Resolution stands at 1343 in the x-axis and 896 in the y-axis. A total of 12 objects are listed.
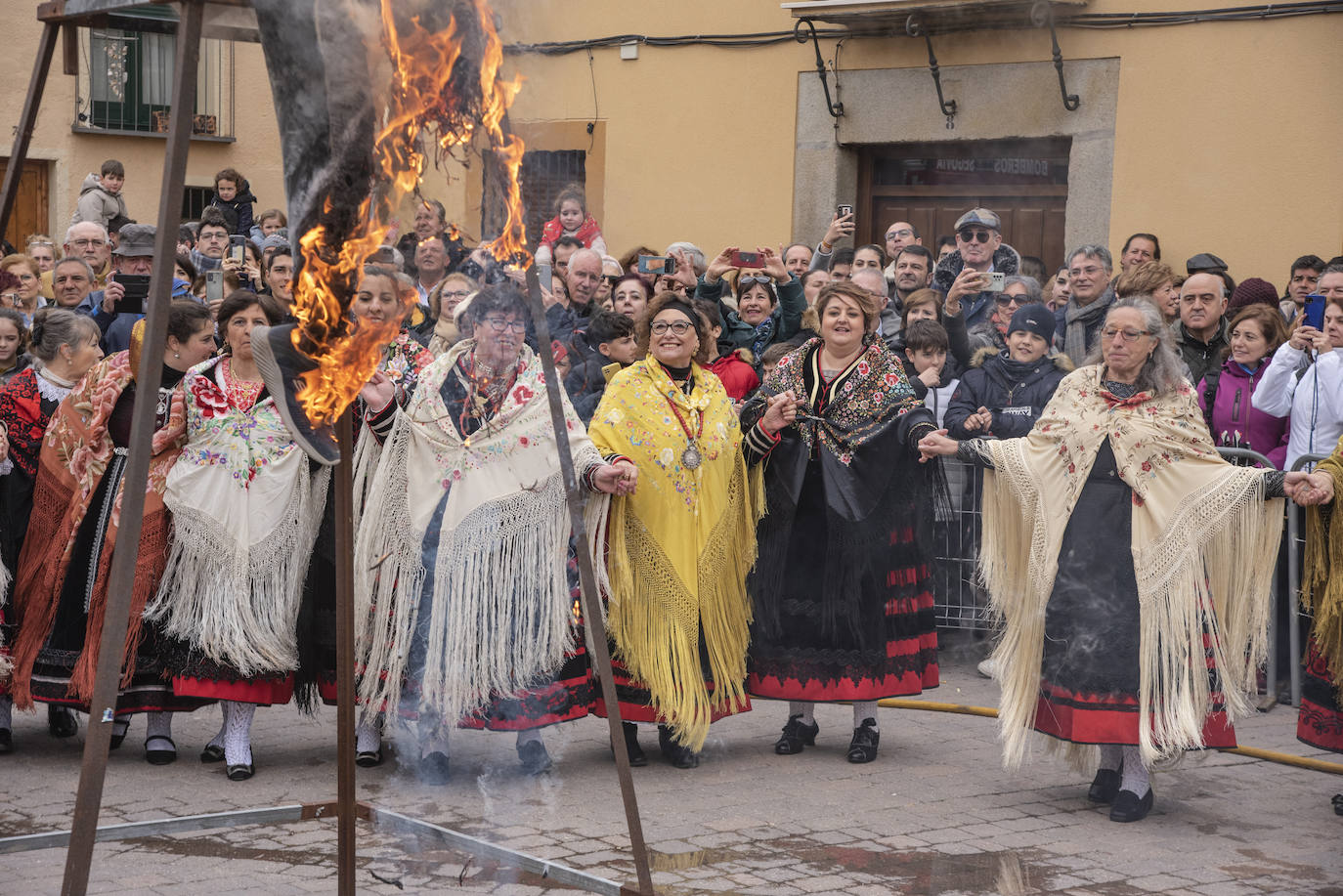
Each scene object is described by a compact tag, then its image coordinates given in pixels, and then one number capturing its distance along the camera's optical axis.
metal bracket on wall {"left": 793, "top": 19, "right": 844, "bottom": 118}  12.16
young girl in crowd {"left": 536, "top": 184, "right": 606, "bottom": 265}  8.93
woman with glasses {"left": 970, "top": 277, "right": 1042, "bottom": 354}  8.04
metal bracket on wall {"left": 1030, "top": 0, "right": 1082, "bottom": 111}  10.54
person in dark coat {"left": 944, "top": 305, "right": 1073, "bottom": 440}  7.11
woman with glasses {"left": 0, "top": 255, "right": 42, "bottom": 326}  9.15
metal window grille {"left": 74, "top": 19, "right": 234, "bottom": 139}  17.92
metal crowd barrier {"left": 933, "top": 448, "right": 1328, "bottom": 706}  7.63
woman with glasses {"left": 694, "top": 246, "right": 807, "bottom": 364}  7.75
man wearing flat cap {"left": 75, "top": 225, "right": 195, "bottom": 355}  8.14
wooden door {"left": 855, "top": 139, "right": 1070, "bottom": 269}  11.16
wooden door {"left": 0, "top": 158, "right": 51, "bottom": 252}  17.48
